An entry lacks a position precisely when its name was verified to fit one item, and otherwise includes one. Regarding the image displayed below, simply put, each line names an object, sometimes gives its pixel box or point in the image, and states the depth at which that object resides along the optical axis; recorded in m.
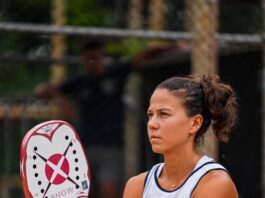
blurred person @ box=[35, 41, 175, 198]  14.04
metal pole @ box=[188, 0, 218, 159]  12.06
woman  7.89
